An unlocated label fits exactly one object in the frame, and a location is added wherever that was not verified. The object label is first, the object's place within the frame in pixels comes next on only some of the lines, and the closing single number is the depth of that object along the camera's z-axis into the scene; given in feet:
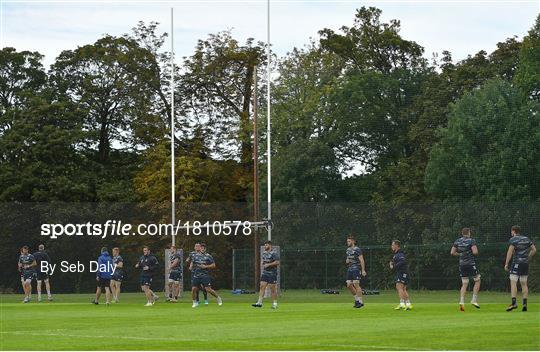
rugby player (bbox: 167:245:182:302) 128.47
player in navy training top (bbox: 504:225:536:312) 90.27
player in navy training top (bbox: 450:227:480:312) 94.27
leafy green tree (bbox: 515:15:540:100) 186.70
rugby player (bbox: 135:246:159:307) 119.75
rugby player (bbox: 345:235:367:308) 102.78
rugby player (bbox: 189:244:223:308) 111.86
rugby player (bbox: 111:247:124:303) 126.52
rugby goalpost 140.05
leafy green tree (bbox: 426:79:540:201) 174.19
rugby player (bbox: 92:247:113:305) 124.67
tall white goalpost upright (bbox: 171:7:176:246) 144.66
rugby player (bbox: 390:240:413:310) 96.84
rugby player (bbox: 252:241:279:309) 103.86
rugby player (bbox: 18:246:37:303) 137.69
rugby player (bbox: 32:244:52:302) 143.02
